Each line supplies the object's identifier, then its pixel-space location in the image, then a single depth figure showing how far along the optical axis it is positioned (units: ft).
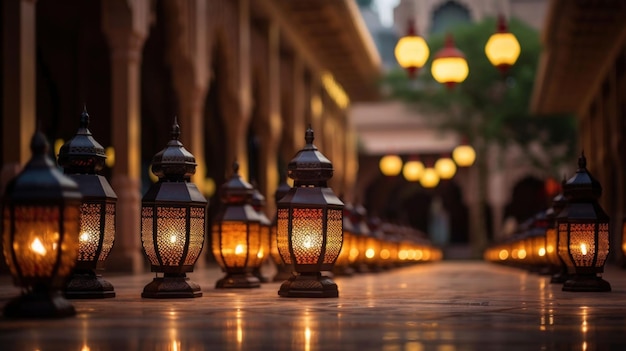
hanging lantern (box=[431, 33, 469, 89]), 67.26
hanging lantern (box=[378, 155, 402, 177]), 144.36
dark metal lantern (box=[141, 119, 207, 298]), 27.91
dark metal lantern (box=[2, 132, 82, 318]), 19.21
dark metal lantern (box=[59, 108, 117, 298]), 27.50
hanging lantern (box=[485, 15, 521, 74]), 63.10
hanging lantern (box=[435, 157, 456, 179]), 137.80
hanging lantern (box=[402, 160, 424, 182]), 139.64
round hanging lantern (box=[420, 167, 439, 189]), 141.49
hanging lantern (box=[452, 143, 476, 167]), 121.08
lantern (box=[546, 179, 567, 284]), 39.70
